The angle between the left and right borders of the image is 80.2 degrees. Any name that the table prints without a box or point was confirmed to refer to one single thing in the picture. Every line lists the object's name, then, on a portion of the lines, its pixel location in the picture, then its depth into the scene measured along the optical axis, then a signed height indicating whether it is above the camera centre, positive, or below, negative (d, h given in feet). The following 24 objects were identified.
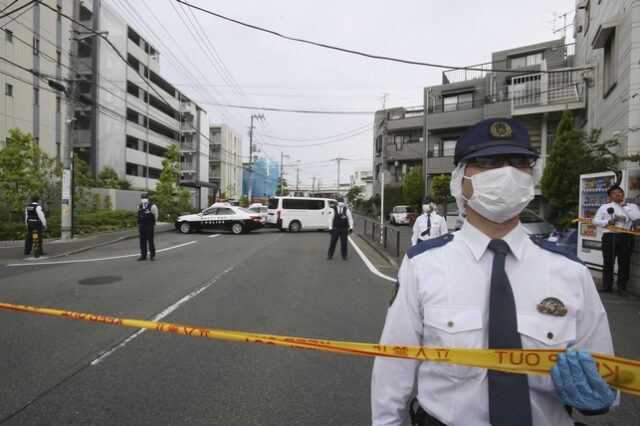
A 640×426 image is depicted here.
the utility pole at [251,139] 133.06 +24.75
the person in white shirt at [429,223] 25.37 -0.97
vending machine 23.89 +0.87
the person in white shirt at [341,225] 34.09 -1.62
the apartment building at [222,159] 224.33 +27.88
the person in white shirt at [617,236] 20.18 -1.37
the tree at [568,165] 34.22 +4.47
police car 62.59 -2.52
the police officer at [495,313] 3.99 -1.16
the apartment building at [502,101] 64.18 +21.88
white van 70.00 -1.19
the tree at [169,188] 91.45 +3.98
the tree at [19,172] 52.49 +4.35
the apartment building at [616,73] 28.02 +12.48
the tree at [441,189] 74.97 +3.94
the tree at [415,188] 94.53 +5.06
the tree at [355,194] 209.88 +7.53
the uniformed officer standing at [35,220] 33.96 -1.59
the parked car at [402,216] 86.48 -1.77
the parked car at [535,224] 33.47 -1.28
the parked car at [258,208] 92.68 -0.52
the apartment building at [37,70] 74.59 +26.22
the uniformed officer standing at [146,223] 32.32 -1.60
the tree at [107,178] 106.52 +7.17
